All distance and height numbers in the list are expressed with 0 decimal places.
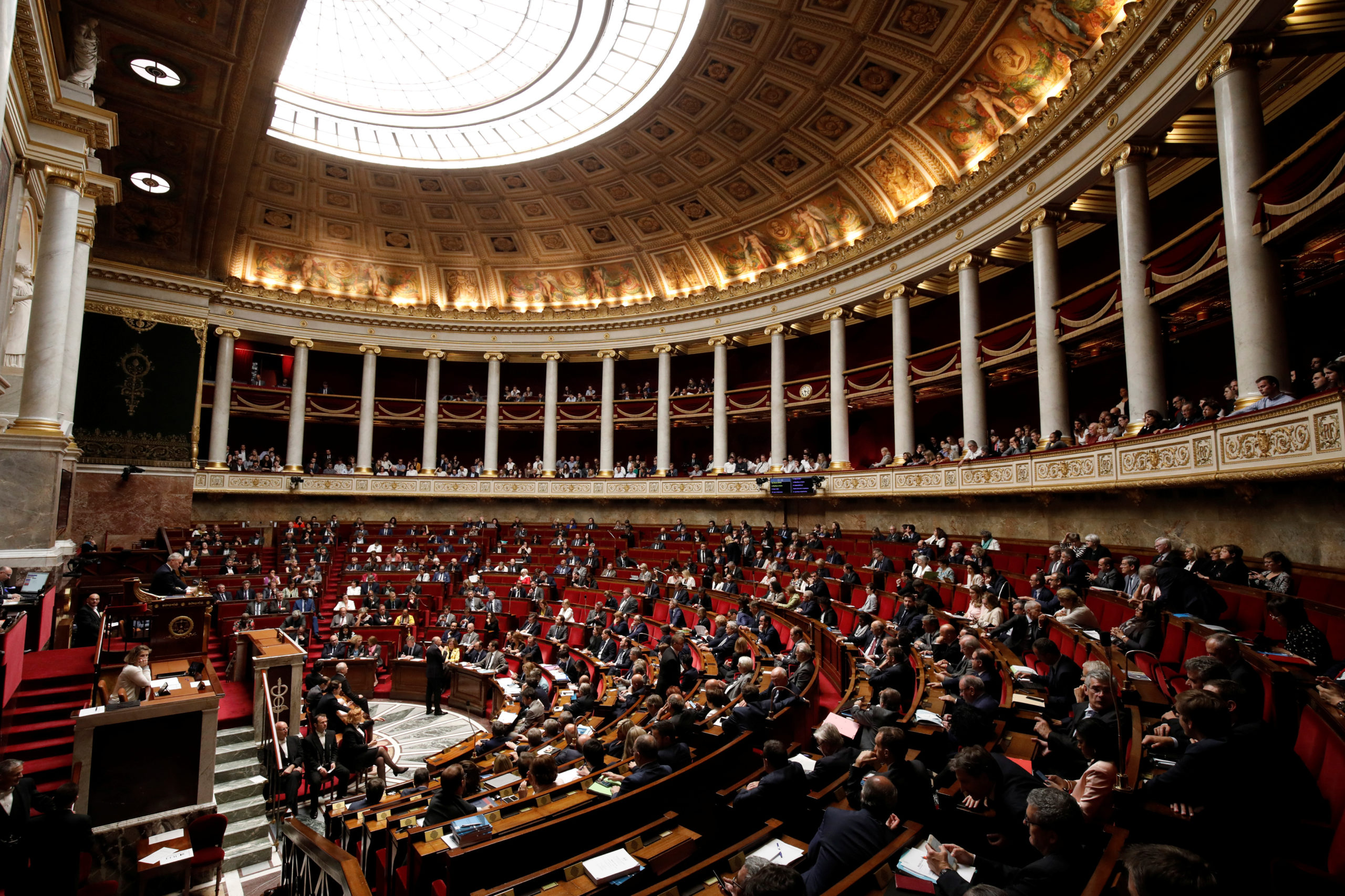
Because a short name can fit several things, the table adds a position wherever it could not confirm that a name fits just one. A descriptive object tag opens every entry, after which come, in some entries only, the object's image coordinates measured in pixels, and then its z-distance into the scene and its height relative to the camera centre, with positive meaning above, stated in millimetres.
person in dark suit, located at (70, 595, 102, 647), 9727 -1797
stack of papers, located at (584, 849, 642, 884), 3887 -2127
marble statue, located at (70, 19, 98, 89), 12898 +8769
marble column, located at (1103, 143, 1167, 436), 12141 +4113
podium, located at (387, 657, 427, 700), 14469 -3718
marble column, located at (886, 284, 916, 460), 19812 +3937
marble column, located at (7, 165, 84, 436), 11602 +3765
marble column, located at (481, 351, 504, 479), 29438 +4611
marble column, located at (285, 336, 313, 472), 27047 +4074
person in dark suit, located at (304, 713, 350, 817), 8414 -3325
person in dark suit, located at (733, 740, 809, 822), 4453 -1874
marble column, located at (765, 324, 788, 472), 24328 +4055
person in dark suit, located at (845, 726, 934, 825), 3891 -1552
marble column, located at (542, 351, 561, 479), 29047 +4473
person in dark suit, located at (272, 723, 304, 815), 7906 -3248
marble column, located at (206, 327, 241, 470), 25594 +3958
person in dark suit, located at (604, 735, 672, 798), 5191 -2051
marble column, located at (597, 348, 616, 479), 27891 +3780
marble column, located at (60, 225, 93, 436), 13742 +3706
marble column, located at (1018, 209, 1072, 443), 14719 +4128
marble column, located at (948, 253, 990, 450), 17078 +4169
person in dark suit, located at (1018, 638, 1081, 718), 5105 -1297
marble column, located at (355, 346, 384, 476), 28203 +3922
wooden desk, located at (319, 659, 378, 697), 13945 -3529
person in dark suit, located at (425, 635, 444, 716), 13285 -3381
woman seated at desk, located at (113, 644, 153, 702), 7773 -2046
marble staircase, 7871 -3845
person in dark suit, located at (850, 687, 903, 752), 4949 -1554
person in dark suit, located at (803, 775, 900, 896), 3412 -1692
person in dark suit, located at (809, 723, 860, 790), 4762 -1789
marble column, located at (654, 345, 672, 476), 26906 +3677
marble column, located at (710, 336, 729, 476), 25969 +4487
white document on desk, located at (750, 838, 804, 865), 3838 -1990
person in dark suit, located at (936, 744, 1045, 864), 3363 -1527
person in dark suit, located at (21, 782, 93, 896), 5012 -2554
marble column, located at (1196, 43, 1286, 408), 9492 +4090
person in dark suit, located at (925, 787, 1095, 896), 2705 -1433
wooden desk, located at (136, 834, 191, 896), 6465 -3514
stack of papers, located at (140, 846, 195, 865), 6535 -3452
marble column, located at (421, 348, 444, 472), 28984 +4312
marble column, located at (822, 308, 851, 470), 21594 +3487
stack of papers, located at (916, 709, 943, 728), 5137 -1612
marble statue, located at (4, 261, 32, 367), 11445 +3207
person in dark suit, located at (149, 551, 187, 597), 12078 -1420
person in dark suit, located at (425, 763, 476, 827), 5133 -2277
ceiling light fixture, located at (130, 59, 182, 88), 15570 +10159
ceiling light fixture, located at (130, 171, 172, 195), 19203 +9365
